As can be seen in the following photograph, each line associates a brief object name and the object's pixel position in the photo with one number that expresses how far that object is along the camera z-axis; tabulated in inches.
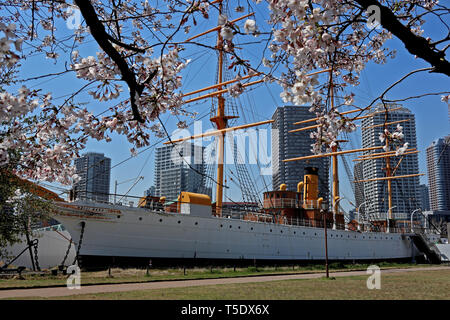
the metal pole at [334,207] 1346.0
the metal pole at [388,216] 1711.4
